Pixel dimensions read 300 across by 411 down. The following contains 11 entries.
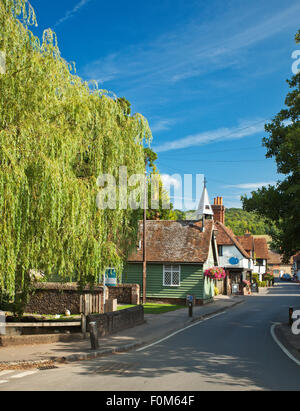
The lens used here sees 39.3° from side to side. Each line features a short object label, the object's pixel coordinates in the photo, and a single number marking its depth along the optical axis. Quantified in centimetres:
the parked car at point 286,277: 11751
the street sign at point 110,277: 1736
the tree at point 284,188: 1986
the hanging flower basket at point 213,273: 3341
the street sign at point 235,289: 4944
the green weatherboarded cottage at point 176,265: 3322
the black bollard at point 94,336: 1355
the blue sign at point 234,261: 4922
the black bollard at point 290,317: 2153
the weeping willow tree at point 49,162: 1118
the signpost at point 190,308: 2462
